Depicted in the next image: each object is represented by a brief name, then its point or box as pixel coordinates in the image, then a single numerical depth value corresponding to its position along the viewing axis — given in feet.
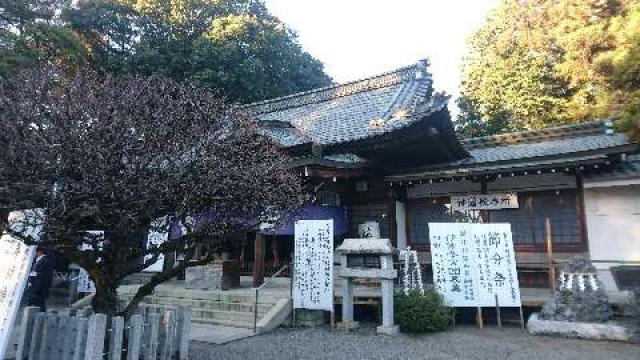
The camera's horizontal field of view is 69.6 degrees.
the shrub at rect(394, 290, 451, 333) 29.30
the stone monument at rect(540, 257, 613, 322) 27.30
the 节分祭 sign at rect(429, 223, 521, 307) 30.96
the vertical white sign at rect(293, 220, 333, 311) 31.45
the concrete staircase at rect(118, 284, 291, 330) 32.09
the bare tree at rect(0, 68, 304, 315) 16.01
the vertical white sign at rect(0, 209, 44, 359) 17.91
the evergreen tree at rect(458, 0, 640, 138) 68.03
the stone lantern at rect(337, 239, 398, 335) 29.66
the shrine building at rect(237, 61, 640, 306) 36.99
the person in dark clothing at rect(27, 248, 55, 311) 27.76
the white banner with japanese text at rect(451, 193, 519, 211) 39.09
